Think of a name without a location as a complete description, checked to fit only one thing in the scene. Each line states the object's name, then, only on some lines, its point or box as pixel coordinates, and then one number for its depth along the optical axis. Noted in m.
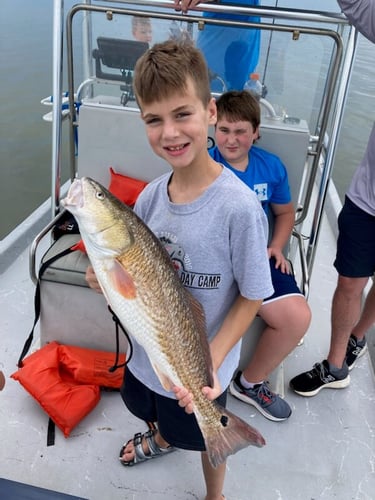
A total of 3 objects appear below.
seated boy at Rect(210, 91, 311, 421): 1.83
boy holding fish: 1.07
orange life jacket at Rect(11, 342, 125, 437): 1.80
